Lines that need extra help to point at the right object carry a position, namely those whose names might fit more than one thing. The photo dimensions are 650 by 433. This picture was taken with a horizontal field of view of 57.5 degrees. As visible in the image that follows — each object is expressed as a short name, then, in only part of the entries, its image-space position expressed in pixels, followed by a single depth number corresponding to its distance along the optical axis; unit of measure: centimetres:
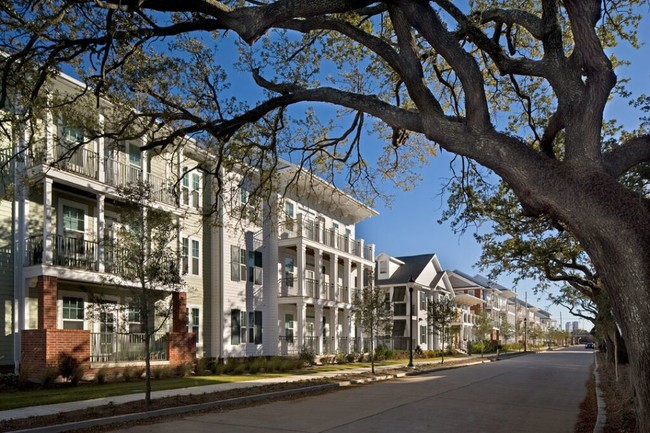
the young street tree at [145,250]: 1437
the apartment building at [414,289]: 5584
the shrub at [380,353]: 3988
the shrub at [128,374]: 2116
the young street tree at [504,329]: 8800
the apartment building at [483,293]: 8650
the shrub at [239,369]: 2573
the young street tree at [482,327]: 6606
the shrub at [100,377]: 1969
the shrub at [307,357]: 3162
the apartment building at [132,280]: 1927
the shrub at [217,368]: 2530
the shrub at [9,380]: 1765
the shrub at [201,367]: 2470
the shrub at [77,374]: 1891
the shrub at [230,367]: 2557
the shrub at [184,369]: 2350
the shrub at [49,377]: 1816
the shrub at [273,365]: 2751
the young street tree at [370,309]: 2959
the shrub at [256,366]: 2656
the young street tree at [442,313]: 4169
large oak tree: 571
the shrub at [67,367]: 1897
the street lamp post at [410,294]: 3369
